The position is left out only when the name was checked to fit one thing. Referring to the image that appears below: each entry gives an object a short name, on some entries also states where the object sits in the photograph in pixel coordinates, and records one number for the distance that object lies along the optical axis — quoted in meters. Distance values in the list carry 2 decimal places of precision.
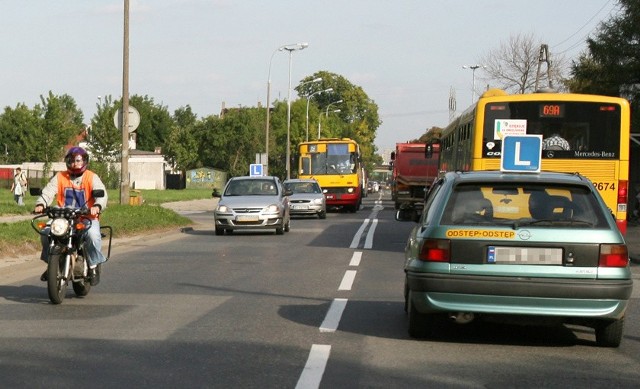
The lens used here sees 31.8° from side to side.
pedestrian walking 42.06
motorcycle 11.59
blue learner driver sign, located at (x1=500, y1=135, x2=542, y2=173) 14.35
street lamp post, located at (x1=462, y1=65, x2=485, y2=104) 82.59
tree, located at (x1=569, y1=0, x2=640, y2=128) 38.03
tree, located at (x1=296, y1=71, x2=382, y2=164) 132.38
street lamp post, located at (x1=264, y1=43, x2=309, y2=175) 60.75
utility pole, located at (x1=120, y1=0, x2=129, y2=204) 28.91
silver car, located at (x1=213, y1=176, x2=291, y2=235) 26.98
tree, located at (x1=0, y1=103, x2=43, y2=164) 90.62
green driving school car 8.67
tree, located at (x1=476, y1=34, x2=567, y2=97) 62.50
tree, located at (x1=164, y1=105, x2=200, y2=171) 114.12
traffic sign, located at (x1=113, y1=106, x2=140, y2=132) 28.00
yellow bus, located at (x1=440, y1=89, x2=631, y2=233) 18.84
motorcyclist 12.05
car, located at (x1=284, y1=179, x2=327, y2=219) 38.28
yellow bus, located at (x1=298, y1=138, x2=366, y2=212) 47.28
